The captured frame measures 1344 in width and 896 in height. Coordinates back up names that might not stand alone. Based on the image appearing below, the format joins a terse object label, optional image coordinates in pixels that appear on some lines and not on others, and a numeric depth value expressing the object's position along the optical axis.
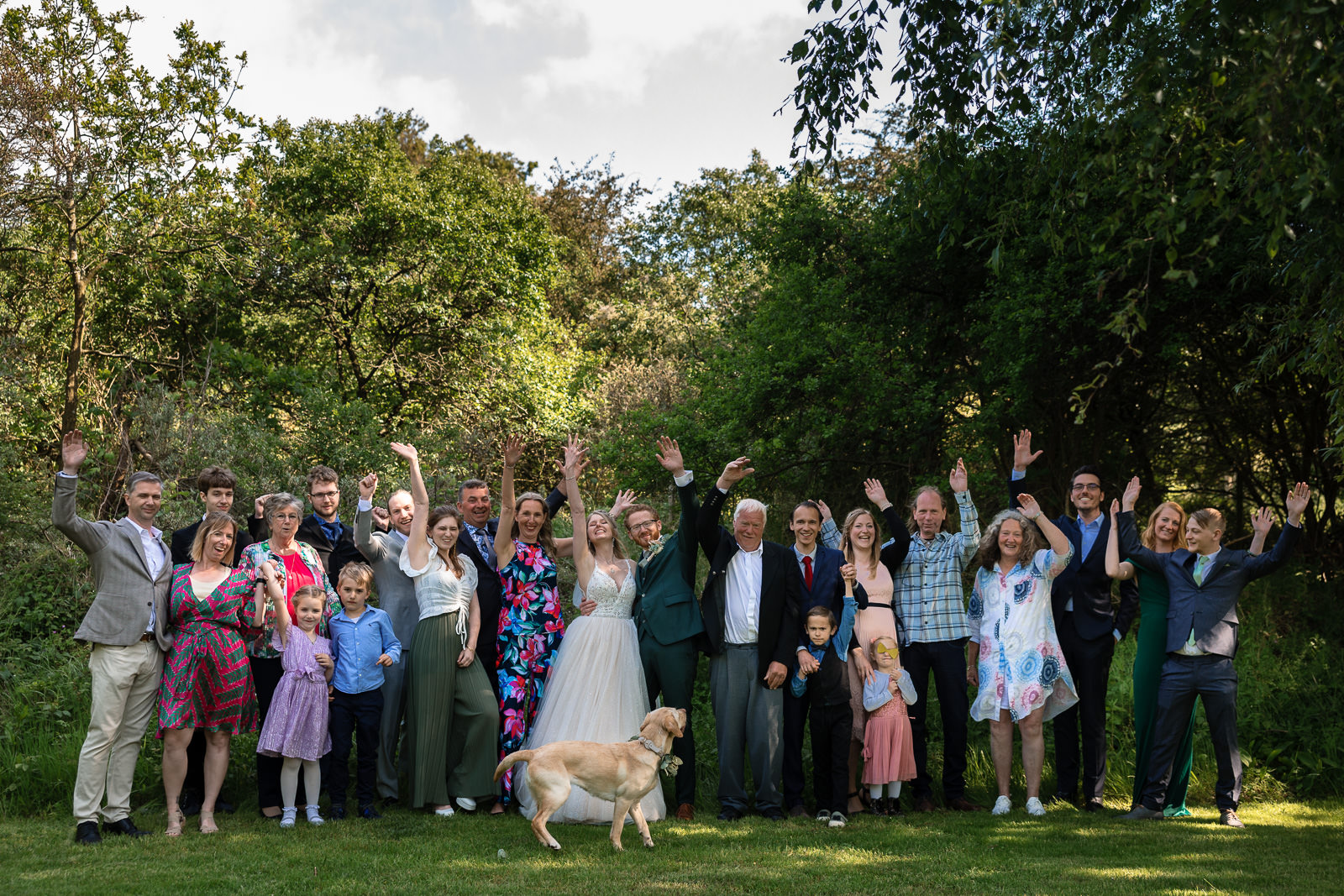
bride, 6.23
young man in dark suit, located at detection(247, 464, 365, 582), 6.74
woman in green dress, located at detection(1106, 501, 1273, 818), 6.45
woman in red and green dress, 5.75
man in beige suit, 5.56
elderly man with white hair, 6.32
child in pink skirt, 6.36
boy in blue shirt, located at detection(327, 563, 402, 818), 6.22
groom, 6.39
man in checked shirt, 6.62
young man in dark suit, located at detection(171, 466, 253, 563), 6.16
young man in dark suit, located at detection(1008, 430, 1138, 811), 6.54
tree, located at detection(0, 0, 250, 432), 12.20
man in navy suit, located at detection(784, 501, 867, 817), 6.42
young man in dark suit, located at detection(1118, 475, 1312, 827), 6.21
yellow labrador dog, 5.42
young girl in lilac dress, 5.93
